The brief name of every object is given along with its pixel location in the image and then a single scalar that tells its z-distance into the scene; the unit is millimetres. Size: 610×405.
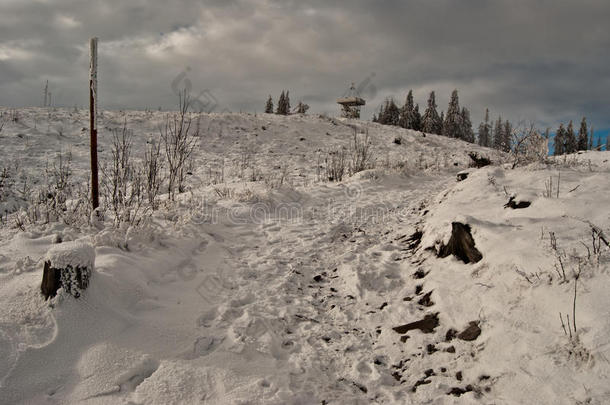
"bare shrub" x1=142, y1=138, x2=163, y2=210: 6411
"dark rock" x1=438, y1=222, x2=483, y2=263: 3893
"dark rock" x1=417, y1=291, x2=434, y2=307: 3640
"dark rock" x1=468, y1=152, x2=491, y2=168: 10188
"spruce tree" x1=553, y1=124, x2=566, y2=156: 47919
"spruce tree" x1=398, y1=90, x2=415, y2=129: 42875
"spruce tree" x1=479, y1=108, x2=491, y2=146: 64625
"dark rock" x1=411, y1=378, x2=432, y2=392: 2604
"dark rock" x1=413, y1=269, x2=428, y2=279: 4223
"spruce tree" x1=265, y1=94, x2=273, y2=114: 48453
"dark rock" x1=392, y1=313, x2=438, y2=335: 3253
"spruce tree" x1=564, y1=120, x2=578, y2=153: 48281
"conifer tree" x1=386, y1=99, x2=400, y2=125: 46156
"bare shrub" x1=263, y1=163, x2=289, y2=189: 8937
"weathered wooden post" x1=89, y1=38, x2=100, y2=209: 5180
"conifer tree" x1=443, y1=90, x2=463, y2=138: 41656
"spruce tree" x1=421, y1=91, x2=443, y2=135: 41103
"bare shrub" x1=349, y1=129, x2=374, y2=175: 12156
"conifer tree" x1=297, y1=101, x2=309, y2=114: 40794
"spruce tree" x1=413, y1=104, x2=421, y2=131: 43594
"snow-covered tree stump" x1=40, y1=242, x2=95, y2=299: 2994
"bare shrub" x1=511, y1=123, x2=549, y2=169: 7445
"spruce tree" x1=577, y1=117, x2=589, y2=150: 48797
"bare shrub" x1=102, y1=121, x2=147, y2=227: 5180
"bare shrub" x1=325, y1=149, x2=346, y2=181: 11656
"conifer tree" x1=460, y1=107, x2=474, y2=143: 51838
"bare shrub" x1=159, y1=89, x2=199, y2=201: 6641
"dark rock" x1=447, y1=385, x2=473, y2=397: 2432
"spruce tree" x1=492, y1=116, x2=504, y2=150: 64275
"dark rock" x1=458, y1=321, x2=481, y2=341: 2872
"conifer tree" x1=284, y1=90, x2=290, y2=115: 48156
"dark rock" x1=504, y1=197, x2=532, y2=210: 4535
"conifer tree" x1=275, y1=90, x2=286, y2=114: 48406
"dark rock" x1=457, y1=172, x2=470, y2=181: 8078
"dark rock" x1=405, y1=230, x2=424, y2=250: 5203
